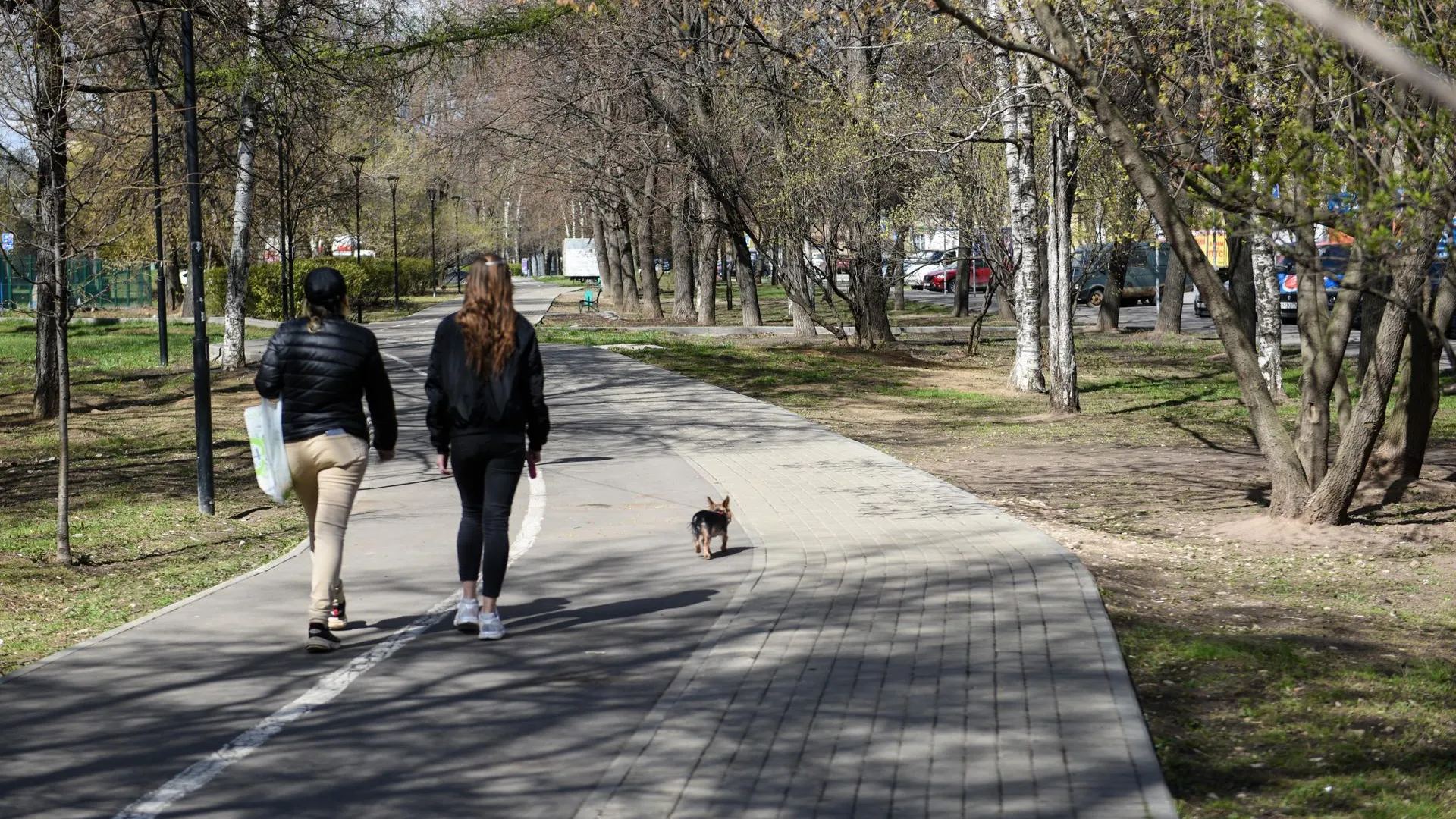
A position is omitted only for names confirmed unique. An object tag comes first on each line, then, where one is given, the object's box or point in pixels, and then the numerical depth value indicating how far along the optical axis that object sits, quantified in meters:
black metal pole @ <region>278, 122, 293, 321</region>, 28.37
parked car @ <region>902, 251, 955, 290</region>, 67.50
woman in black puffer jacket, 6.66
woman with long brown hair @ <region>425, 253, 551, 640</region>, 6.62
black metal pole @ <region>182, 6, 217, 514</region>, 11.27
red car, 62.33
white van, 85.00
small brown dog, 8.83
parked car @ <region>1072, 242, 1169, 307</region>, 47.28
